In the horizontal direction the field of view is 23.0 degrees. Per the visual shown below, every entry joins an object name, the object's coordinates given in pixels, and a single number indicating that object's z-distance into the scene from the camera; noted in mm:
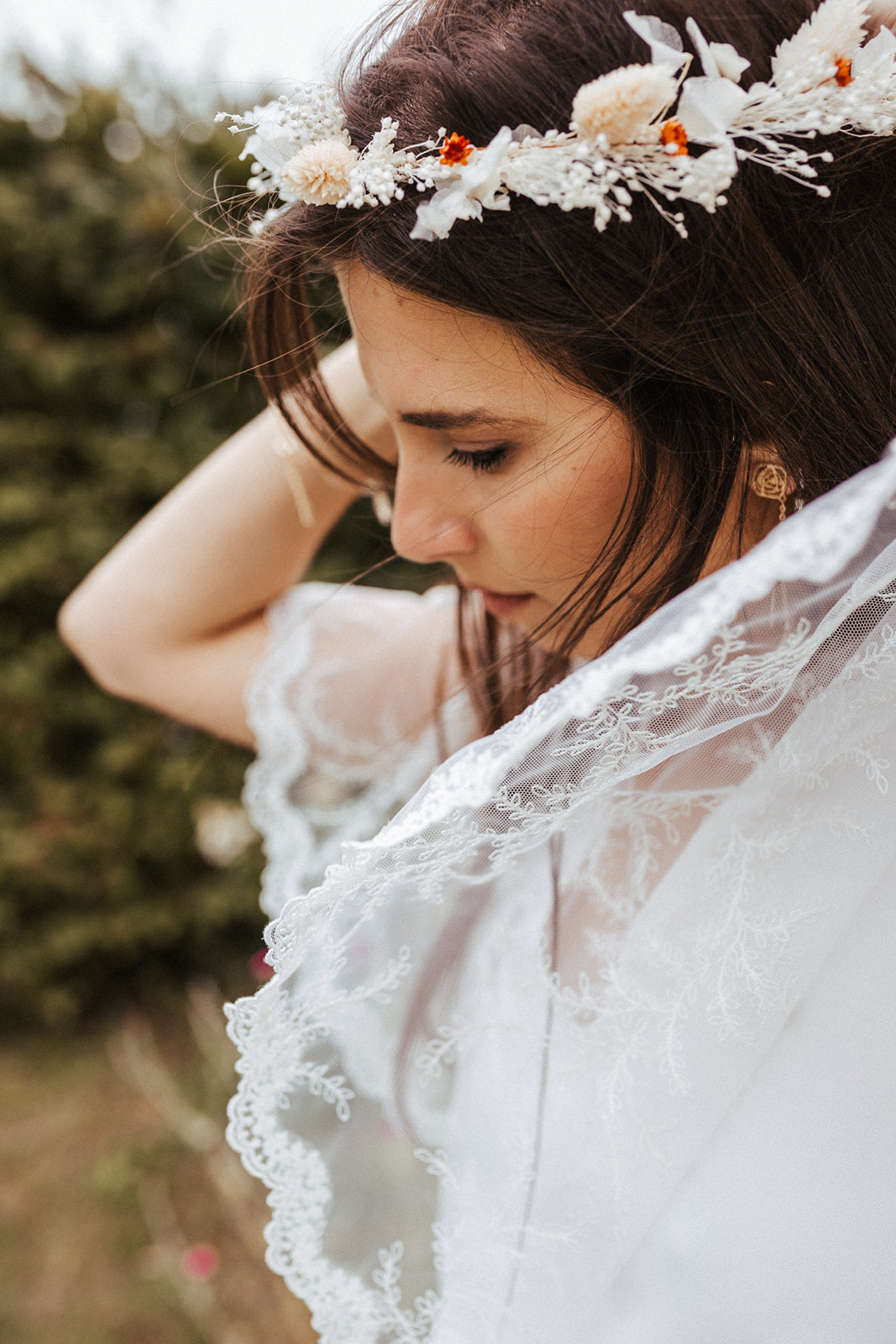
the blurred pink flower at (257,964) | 957
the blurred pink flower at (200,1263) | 1225
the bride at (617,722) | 709
